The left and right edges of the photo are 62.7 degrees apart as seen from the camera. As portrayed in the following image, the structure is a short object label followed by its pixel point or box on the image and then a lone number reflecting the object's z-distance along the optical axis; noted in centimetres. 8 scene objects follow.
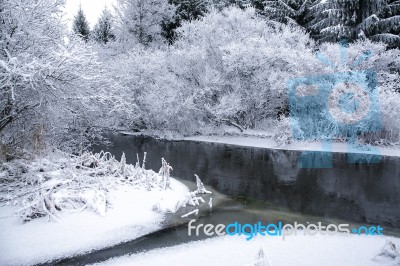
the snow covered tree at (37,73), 866
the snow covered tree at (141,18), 3350
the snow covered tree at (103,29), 4081
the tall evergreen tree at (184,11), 3569
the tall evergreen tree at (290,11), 3139
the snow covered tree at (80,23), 4175
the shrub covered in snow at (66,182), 852
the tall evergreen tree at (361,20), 2527
